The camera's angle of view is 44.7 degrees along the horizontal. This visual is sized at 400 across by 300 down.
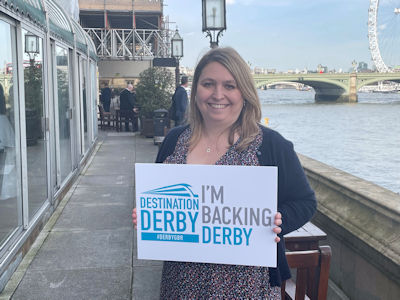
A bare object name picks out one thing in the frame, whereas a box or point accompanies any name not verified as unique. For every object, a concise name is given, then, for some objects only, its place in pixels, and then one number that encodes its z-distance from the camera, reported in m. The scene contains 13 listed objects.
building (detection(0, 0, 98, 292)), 4.23
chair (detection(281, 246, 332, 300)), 2.55
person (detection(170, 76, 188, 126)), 11.46
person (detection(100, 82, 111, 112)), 20.27
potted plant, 14.96
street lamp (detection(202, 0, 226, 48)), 9.38
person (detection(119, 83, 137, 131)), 16.44
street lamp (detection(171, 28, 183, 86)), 17.42
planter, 14.86
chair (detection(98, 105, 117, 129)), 18.13
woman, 1.98
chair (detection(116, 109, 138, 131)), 16.95
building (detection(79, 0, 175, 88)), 33.56
